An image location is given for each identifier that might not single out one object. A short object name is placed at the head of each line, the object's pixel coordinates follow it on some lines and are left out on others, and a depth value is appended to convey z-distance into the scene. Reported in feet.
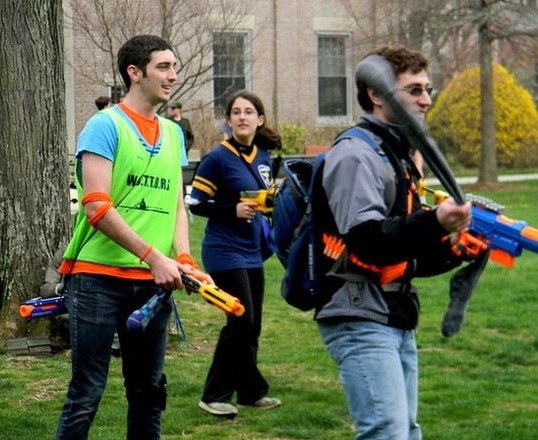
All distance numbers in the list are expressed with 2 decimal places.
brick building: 126.46
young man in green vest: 21.80
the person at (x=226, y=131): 33.89
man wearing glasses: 18.32
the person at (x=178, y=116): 82.51
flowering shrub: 126.33
